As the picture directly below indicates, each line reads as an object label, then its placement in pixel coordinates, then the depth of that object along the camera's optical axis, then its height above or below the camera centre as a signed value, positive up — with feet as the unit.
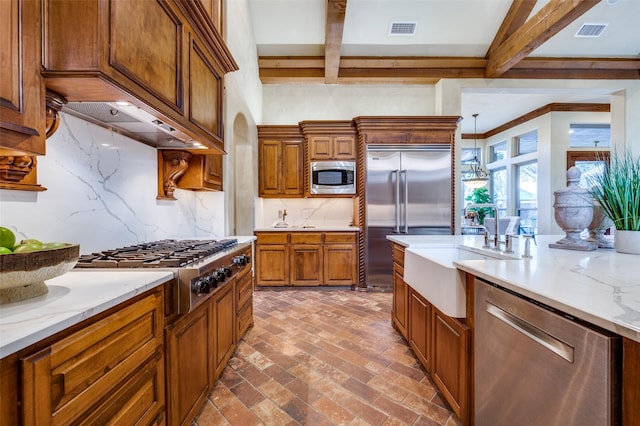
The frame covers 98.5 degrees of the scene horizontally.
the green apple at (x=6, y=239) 2.60 -0.26
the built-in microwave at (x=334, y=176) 14.16 +1.81
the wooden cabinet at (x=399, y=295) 7.71 -2.49
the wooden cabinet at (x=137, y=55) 3.34 +2.26
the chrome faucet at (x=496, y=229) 5.51 -0.37
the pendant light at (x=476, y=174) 17.62 +3.12
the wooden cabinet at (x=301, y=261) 13.43 -2.42
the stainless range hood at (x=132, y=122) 4.54 +1.73
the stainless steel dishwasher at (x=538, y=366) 2.45 -1.70
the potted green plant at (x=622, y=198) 4.86 +0.24
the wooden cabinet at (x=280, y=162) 14.60 +2.59
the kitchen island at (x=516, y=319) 2.39 -1.37
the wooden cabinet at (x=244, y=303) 7.46 -2.69
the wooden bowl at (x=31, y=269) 2.44 -0.55
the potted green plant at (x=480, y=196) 23.02 +1.32
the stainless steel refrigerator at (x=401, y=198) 13.34 +0.64
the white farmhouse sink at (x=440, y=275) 4.75 -1.26
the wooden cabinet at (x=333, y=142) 14.15 +3.57
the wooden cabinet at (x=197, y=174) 7.77 +1.06
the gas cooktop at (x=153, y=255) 4.33 -0.78
